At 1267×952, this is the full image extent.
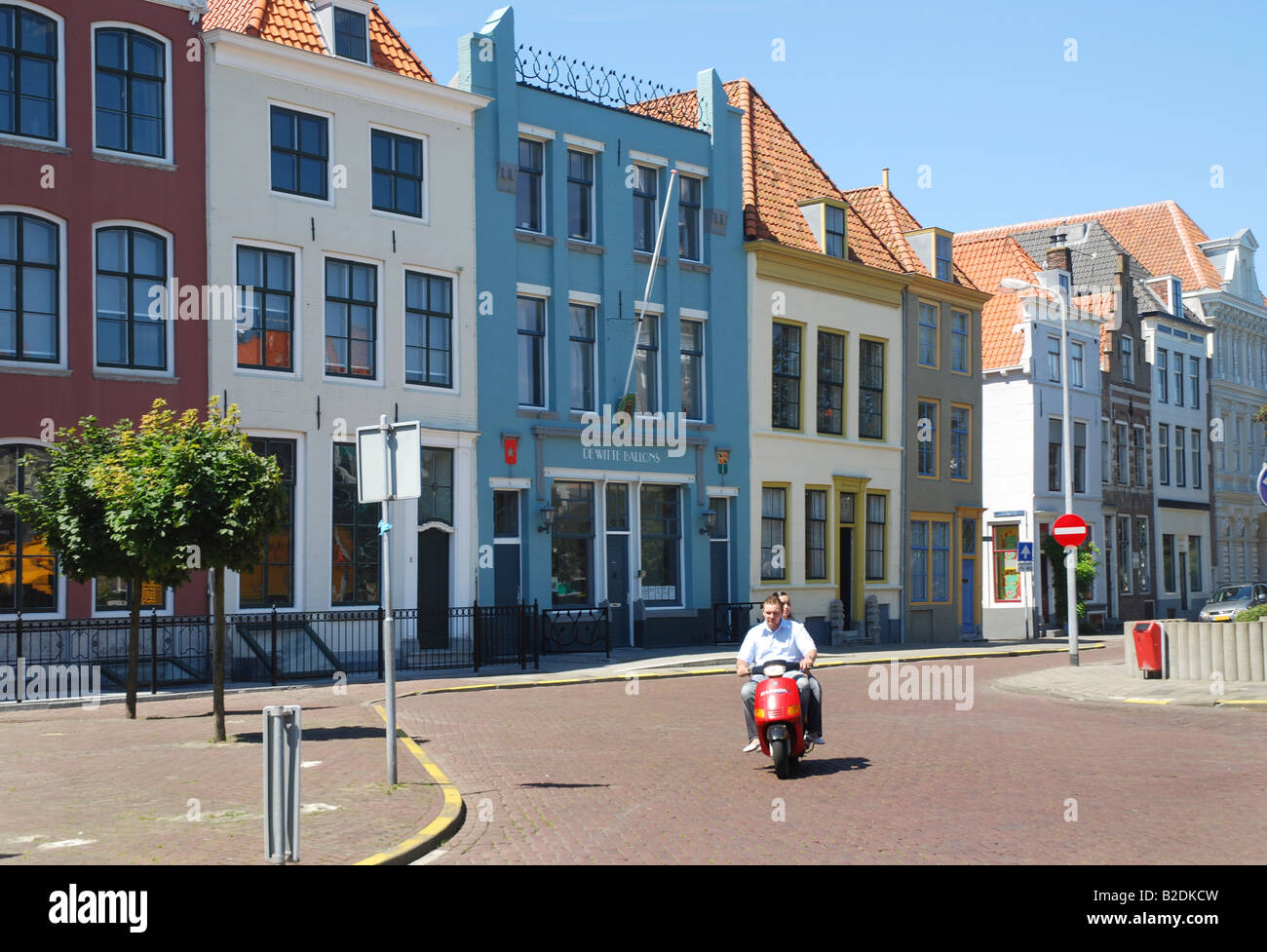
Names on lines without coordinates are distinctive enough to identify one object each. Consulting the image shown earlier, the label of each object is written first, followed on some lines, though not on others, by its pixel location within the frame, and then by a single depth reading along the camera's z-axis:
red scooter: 12.48
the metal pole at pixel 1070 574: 29.30
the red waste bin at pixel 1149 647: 23.08
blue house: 30.45
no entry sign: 29.45
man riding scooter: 13.32
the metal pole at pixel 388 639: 11.62
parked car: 44.69
